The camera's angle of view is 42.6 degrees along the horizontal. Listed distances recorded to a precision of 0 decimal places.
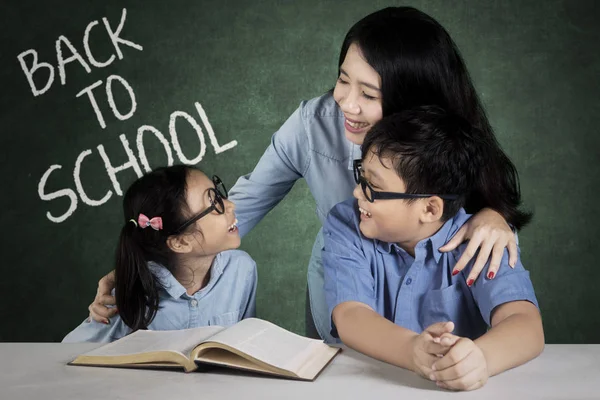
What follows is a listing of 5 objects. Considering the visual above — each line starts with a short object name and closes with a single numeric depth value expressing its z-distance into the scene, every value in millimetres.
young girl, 1726
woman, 1389
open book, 1060
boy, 1345
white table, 983
